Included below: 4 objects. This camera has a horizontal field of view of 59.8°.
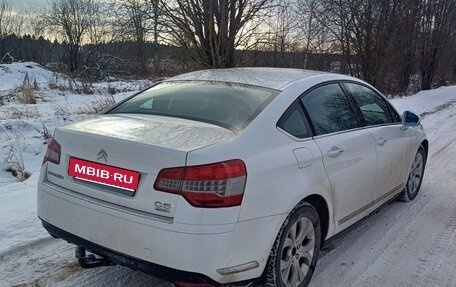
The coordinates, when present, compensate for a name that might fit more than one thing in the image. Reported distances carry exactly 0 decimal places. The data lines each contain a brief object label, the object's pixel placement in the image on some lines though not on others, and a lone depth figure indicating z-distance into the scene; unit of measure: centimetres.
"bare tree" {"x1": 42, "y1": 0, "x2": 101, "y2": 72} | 2927
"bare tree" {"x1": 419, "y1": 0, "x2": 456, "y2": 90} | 2266
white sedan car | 217
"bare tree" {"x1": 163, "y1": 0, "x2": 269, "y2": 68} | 1005
